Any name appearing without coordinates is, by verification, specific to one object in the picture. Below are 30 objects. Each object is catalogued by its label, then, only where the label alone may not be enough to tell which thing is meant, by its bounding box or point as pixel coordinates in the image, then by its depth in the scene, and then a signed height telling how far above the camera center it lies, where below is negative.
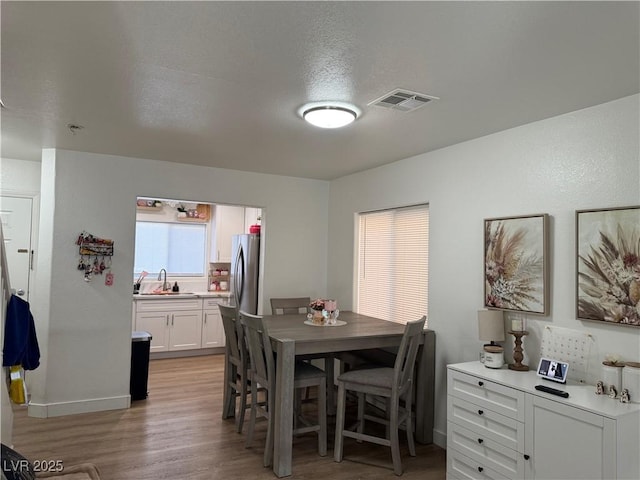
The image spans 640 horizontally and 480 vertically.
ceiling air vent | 2.48 +0.95
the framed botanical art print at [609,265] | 2.35 -0.01
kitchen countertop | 6.07 -0.60
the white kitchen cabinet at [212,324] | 6.48 -1.05
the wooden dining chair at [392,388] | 3.14 -0.98
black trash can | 4.45 -1.18
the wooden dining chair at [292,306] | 4.65 -0.55
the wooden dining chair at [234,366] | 3.76 -1.00
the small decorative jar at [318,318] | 3.91 -0.55
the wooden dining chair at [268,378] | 3.17 -0.93
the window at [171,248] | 6.87 +0.09
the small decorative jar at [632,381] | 2.24 -0.61
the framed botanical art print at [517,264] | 2.83 -0.01
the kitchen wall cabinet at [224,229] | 7.05 +0.43
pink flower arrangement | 3.97 -0.44
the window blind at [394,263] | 4.03 -0.05
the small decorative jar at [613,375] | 2.31 -0.60
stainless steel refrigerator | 5.58 -0.22
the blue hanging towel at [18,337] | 2.68 -0.55
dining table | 3.03 -0.69
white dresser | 2.10 -0.92
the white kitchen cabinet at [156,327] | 6.03 -1.03
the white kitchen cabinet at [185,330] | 6.25 -1.11
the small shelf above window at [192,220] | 7.05 +0.57
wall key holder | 4.13 -0.02
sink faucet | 6.80 -0.45
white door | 4.68 +0.12
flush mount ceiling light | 2.69 +0.90
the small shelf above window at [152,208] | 6.77 +0.71
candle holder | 2.84 -0.62
